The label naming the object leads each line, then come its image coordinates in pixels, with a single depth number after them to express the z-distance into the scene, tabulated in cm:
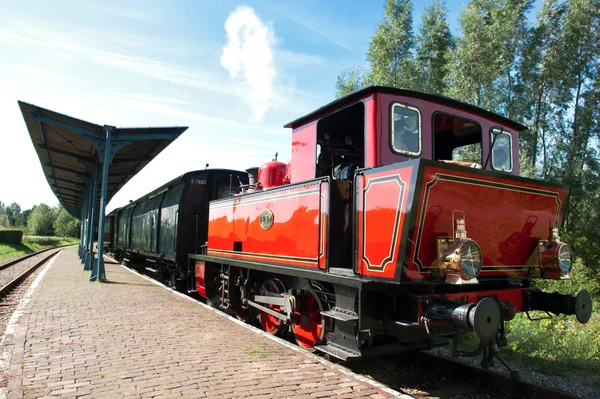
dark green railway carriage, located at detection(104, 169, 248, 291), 1024
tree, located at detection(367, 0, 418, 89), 2073
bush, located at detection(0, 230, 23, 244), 3784
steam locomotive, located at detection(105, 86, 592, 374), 379
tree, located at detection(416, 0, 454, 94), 2097
